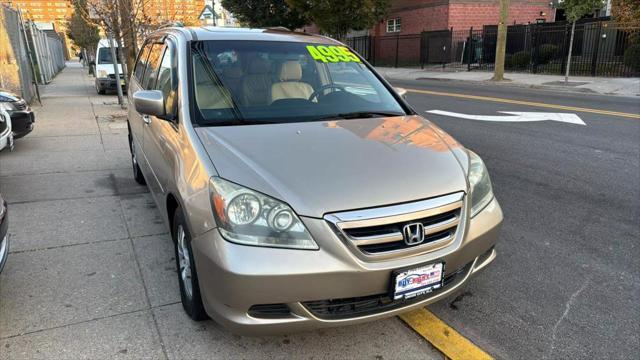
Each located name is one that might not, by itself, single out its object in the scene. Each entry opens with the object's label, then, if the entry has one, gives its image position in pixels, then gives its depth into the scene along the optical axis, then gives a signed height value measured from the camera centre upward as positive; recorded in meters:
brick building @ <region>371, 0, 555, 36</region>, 27.34 +1.03
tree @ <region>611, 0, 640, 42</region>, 17.85 +0.34
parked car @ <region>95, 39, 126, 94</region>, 15.23 -0.84
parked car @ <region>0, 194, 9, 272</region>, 2.93 -1.10
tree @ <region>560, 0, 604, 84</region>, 14.47 +0.58
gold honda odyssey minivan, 2.20 -0.78
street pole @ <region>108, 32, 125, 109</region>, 11.09 -0.65
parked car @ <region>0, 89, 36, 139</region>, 6.94 -0.89
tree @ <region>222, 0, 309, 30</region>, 32.53 +1.78
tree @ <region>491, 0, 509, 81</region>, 17.73 -0.54
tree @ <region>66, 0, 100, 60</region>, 28.25 +0.76
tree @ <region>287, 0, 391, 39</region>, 23.95 +1.18
